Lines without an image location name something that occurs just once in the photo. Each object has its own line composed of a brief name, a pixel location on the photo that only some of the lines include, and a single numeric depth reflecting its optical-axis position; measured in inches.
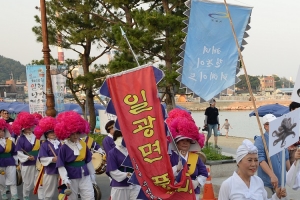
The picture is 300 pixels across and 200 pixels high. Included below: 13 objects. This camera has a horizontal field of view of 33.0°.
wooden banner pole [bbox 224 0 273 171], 197.1
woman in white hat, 155.9
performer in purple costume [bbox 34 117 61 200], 320.8
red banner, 185.5
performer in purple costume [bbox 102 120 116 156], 344.8
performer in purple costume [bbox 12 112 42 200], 380.5
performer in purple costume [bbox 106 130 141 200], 247.9
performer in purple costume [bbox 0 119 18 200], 389.7
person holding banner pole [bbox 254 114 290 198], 213.2
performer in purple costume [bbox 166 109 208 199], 208.4
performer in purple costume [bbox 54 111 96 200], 283.0
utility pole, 554.6
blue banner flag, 344.5
